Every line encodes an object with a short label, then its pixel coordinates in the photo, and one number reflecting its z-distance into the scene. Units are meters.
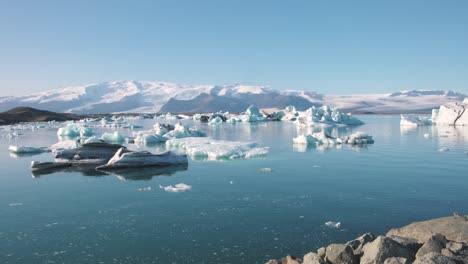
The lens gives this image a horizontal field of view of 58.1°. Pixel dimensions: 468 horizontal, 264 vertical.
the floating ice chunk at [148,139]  23.31
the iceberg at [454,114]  39.92
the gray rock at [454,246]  5.00
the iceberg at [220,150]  16.53
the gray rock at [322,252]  5.48
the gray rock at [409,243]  5.26
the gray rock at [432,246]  5.00
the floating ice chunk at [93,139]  19.15
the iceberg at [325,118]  43.31
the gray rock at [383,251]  4.88
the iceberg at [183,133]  25.38
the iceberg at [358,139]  22.06
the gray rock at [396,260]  4.63
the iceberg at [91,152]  15.54
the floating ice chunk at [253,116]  56.78
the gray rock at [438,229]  5.68
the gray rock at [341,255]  5.18
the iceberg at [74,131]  28.77
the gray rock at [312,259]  5.07
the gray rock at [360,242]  5.47
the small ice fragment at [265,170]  13.03
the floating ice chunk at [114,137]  23.17
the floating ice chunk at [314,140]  22.10
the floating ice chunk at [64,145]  19.19
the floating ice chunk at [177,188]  10.30
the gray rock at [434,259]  4.40
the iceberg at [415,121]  41.91
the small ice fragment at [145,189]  10.50
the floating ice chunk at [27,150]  19.16
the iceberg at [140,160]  14.05
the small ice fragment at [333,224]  7.26
